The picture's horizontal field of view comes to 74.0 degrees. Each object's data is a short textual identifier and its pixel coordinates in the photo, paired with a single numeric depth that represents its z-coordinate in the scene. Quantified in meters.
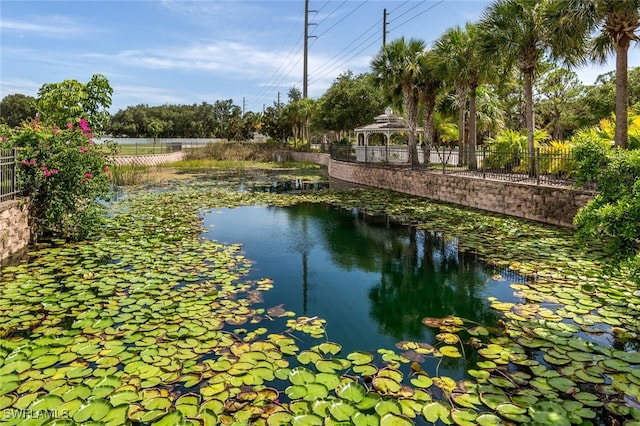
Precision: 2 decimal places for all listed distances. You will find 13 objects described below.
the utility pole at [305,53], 41.34
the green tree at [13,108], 54.19
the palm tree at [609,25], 10.35
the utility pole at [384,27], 29.21
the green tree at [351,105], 33.66
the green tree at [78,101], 10.56
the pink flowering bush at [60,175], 8.28
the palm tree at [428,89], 20.38
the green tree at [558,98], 33.41
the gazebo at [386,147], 22.22
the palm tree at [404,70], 20.71
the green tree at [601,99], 27.34
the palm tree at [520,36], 13.66
